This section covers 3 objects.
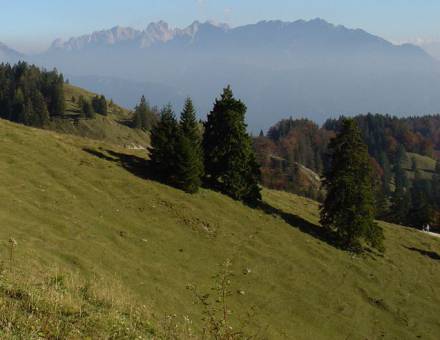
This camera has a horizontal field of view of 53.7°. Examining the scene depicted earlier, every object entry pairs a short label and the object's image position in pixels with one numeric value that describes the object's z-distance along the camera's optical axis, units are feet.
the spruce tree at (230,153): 164.95
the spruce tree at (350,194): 157.07
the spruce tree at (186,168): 150.61
